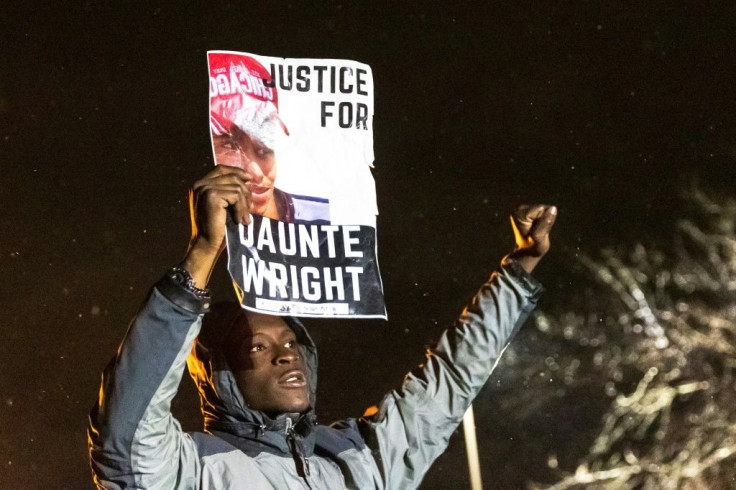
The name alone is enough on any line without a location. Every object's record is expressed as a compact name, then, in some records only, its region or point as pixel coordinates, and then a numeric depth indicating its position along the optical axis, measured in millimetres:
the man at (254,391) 3336
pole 4816
